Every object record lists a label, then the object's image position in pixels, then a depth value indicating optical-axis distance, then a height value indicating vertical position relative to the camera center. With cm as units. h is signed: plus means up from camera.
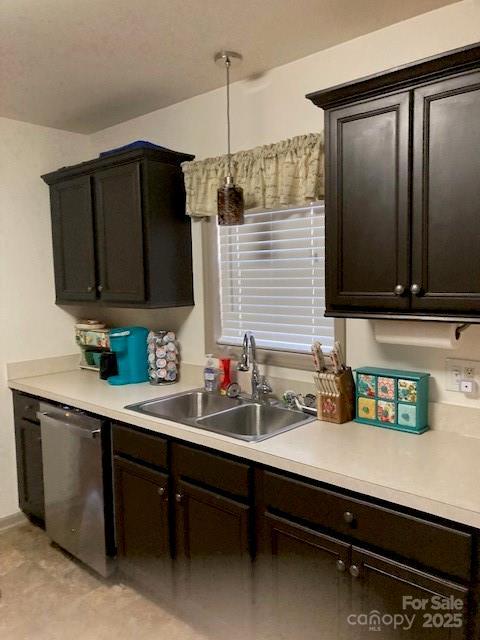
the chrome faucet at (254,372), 258 -47
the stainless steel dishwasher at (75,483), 258 -106
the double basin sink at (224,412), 233 -65
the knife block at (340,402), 215 -53
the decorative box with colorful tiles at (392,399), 201 -49
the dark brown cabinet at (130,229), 277 +30
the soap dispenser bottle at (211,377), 276 -52
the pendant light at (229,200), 239 +37
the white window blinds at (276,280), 251 -1
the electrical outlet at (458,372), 197 -38
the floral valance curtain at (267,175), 226 +50
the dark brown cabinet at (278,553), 148 -96
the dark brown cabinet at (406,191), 165 +29
